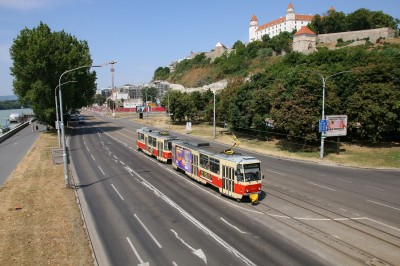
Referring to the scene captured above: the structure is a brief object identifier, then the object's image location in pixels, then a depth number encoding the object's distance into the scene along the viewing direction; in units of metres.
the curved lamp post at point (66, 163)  20.53
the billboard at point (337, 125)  33.15
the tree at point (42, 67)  50.75
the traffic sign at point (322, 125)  31.88
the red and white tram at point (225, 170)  17.23
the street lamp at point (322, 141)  31.98
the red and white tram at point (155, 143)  29.27
